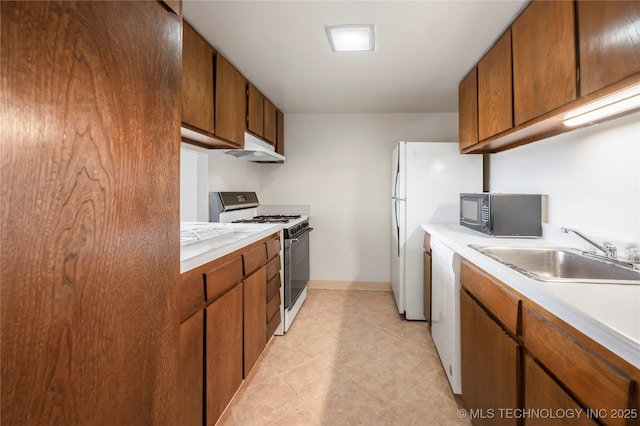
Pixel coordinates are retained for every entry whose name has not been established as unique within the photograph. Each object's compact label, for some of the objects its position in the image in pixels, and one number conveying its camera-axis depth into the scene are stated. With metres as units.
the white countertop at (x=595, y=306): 0.64
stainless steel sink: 1.20
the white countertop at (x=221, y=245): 1.24
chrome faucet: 1.30
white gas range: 2.61
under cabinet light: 1.10
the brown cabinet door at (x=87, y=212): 0.45
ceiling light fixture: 1.75
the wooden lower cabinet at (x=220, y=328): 1.22
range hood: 2.53
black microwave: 1.93
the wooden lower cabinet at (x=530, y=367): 0.67
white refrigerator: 2.74
